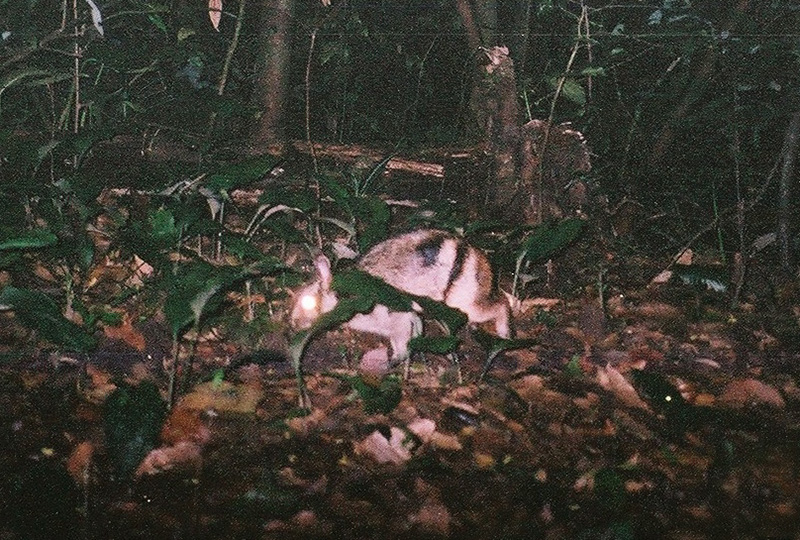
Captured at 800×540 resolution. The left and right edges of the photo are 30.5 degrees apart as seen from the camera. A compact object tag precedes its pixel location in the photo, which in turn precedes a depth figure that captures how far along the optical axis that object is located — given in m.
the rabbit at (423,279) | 2.22
